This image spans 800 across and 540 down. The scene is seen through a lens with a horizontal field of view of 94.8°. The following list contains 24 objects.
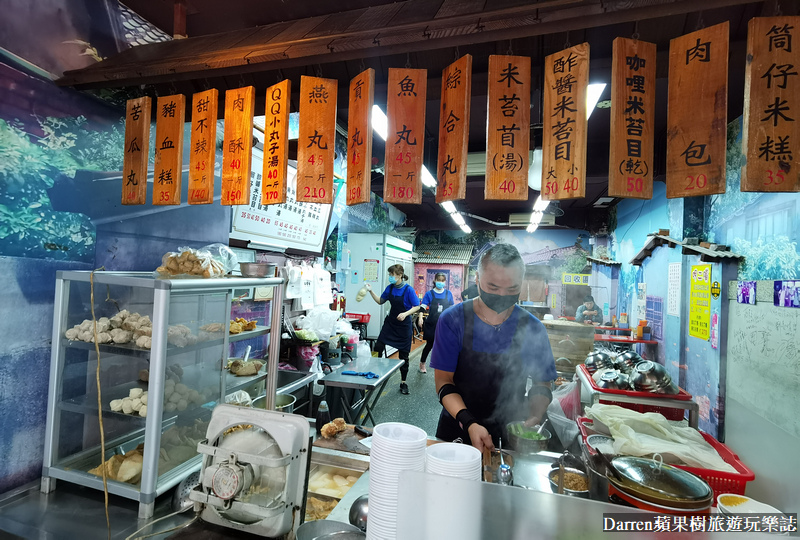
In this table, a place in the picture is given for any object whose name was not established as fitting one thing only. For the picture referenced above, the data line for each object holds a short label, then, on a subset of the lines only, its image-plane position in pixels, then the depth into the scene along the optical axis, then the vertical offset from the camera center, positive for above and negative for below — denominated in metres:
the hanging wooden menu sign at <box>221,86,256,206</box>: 2.46 +0.85
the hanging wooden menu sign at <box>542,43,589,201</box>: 1.83 +0.83
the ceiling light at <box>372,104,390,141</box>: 4.04 +1.90
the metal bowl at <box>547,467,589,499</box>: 1.68 -0.96
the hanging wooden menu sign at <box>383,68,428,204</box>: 2.13 +0.87
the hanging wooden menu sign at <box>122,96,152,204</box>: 2.63 +0.84
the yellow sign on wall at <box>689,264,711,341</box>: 4.59 -0.11
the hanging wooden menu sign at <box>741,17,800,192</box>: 1.60 +0.84
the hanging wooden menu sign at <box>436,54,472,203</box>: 2.03 +0.87
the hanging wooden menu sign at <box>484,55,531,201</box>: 1.95 +0.84
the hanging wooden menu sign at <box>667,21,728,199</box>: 1.67 +0.85
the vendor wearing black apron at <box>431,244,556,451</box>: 2.63 -0.49
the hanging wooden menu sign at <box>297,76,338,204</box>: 2.30 +0.86
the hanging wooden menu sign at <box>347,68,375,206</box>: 2.20 +0.88
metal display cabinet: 2.12 -0.81
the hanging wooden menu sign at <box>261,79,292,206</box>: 2.39 +0.86
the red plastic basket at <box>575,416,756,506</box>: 1.94 -0.97
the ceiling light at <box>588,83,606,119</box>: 3.84 +2.15
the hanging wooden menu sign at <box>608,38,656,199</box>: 1.80 +0.85
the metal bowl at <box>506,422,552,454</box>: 2.23 -0.97
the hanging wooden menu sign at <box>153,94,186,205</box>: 2.56 +0.84
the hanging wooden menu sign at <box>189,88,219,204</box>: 2.52 +0.87
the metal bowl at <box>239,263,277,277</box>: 3.33 +0.05
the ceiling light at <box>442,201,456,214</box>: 9.28 +1.98
